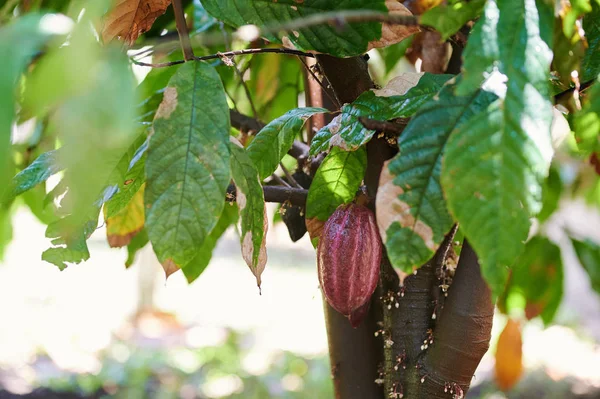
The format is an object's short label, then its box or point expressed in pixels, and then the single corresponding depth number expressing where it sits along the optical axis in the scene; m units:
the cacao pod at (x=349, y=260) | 2.19
